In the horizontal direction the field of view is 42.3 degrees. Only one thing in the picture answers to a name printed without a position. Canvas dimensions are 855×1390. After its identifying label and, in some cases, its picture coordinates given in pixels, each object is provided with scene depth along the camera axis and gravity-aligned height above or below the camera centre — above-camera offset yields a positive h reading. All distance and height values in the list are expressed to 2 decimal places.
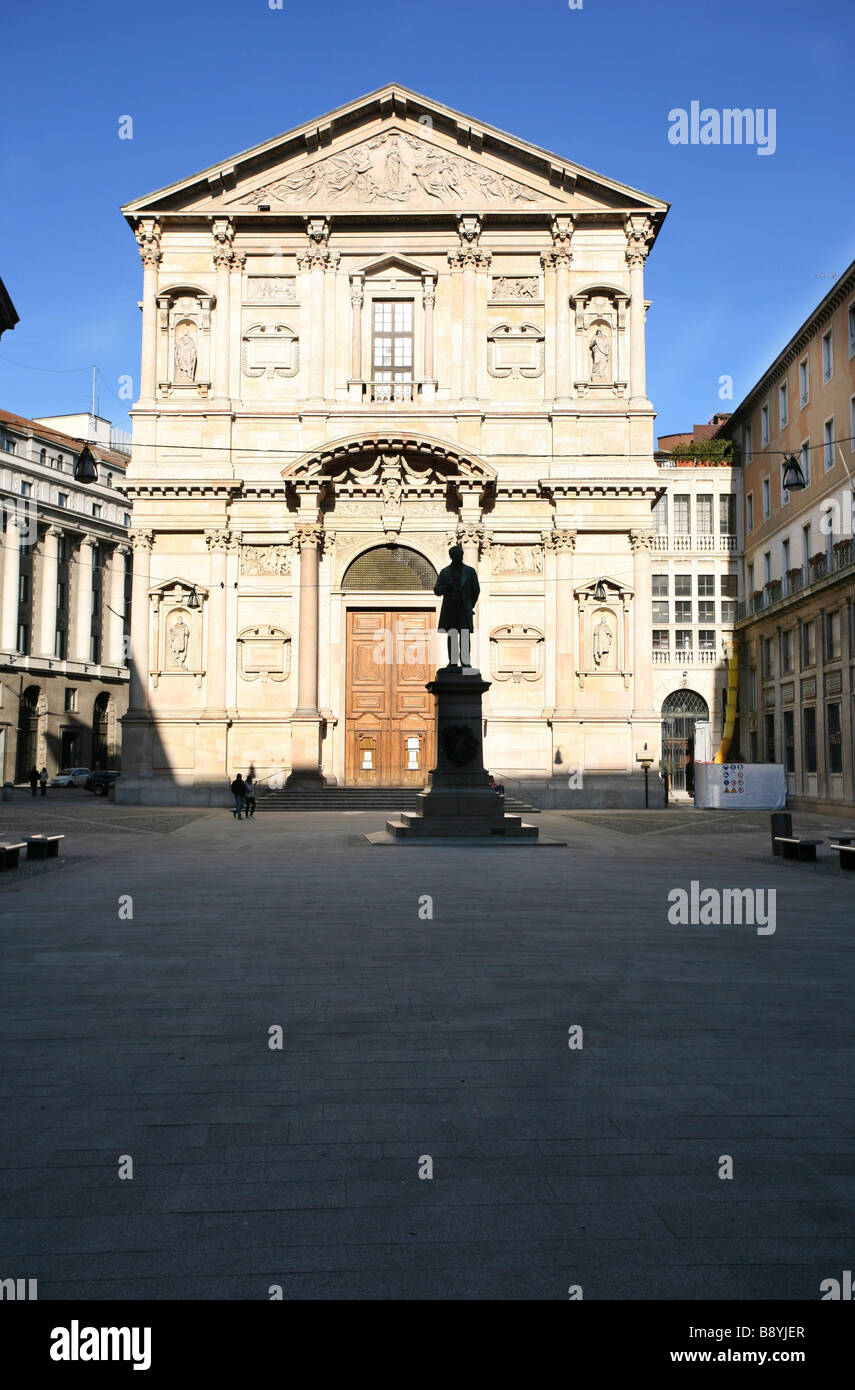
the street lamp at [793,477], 22.78 +5.74
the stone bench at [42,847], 18.33 -1.59
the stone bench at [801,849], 19.00 -1.67
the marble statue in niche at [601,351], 38.34 +13.94
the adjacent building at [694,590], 56.94 +8.55
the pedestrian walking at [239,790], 29.45 -1.02
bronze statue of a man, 23.16 +3.33
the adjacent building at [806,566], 39.22 +7.57
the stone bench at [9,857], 16.58 -1.58
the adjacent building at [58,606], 68.31 +9.67
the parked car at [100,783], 54.49 -1.54
